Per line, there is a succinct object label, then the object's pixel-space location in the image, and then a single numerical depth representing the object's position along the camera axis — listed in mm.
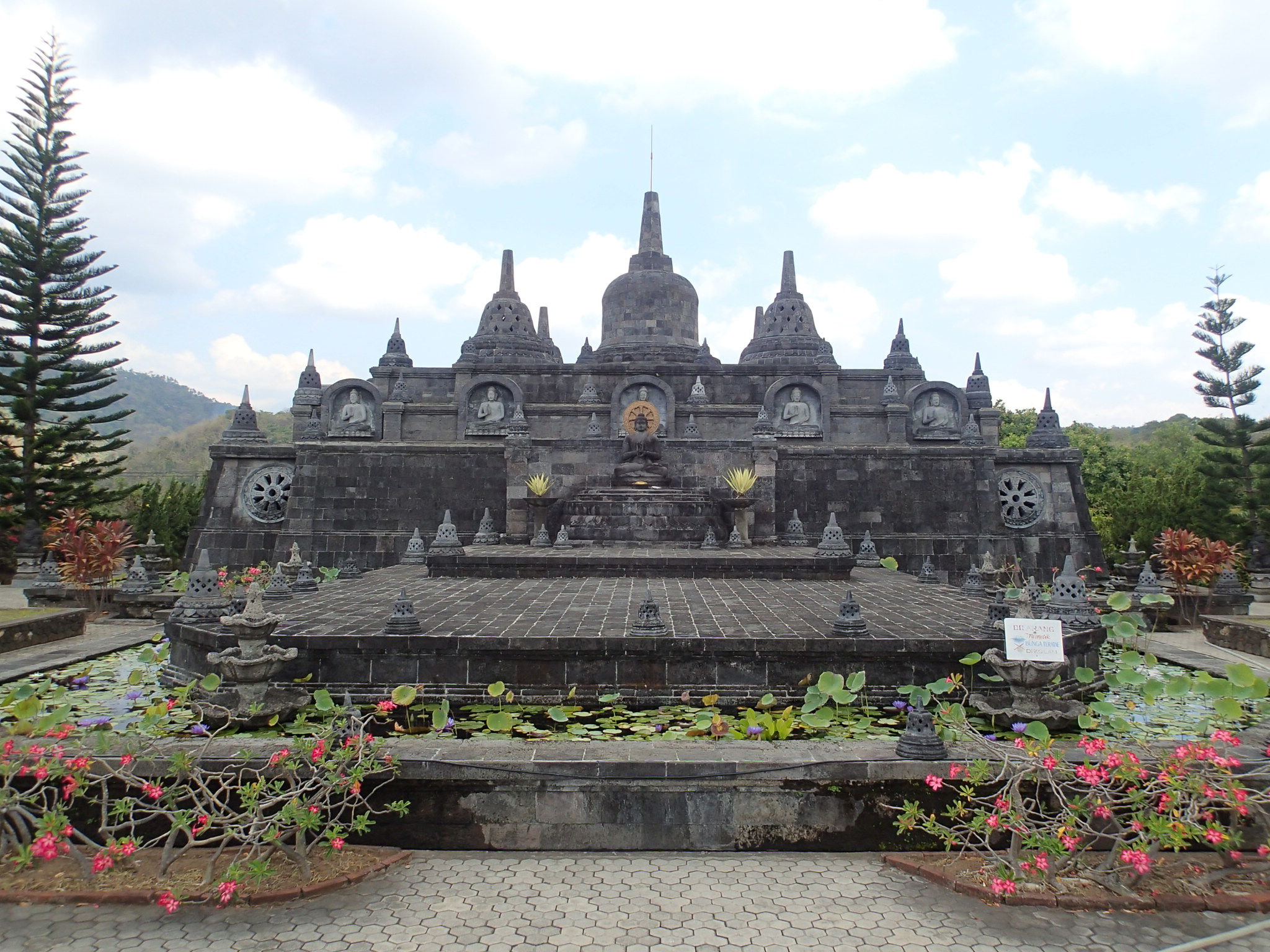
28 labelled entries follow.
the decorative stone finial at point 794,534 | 15344
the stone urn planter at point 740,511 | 15555
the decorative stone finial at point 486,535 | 15391
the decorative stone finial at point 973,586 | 10742
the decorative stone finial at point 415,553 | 14570
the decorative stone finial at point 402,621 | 7332
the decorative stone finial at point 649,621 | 7309
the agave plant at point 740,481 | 15688
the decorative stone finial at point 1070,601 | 7086
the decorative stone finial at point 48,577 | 13898
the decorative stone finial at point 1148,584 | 12398
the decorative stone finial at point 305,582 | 10859
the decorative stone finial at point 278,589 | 9875
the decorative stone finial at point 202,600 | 7586
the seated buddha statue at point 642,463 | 16812
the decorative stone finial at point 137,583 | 13039
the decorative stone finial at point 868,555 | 14922
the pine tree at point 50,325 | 20359
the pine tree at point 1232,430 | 20656
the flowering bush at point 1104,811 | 3797
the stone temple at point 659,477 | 16406
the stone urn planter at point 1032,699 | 6051
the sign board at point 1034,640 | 5191
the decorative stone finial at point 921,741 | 4707
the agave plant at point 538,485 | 15672
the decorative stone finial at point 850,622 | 7352
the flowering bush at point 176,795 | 3873
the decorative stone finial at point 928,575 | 12133
